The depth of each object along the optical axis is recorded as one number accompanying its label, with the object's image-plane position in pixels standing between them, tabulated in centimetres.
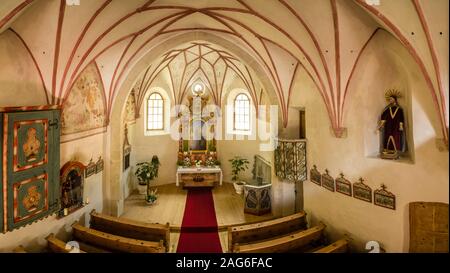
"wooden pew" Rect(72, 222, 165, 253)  618
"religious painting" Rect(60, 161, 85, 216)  738
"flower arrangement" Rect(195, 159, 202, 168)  1463
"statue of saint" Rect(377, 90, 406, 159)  630
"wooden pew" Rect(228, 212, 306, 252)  709
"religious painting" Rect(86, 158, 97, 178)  886
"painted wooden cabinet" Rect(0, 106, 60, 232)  531
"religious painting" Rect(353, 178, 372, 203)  675
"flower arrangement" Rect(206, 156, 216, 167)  1494
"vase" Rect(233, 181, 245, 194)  1354
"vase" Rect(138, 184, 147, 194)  1339
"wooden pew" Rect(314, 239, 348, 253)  620
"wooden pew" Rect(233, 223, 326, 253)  614
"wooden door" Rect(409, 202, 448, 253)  557
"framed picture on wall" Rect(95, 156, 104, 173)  951
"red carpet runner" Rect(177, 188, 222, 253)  816
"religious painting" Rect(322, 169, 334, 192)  793
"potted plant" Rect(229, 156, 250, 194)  1360
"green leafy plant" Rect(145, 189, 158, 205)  1200
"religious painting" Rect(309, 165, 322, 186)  848
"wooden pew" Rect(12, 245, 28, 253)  563
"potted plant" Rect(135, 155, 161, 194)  1276
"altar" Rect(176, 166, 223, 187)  1396
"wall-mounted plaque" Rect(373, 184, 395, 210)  624
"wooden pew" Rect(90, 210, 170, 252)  733
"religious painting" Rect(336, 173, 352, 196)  730
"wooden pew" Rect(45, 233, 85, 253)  612
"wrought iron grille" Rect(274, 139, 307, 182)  901
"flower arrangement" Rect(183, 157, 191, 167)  1474
